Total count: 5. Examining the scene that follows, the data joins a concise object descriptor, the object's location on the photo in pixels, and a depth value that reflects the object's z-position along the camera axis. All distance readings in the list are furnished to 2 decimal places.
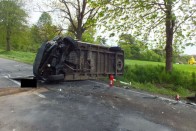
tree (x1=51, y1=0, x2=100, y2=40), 22.39
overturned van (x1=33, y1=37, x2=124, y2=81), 9.38
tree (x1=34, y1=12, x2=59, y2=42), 23.12
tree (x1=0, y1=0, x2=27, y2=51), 40.81
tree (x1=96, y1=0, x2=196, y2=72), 12.91
